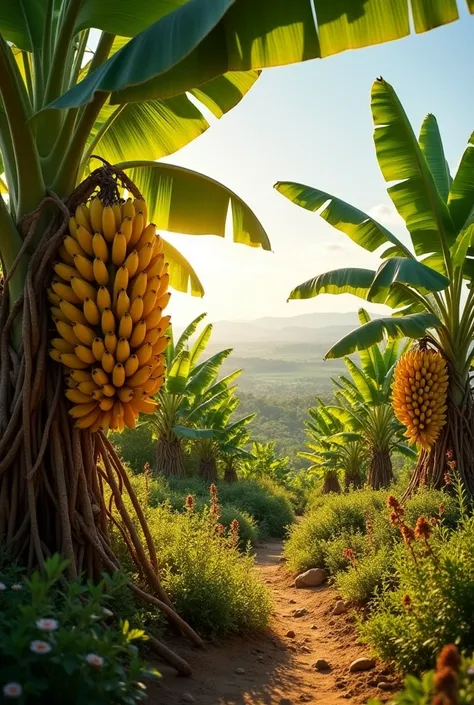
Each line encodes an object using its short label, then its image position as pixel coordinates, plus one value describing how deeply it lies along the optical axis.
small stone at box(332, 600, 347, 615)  6.11
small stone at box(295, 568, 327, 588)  7.82
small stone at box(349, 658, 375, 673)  4.29
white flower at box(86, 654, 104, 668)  2.02
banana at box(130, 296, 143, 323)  3.63
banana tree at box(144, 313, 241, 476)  15.53
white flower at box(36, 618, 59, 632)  2.05
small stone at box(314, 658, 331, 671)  4.69
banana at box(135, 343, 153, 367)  3.70
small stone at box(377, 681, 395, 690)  3.79
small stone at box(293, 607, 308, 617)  6.66
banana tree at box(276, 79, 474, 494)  8.19
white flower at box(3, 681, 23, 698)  1.84
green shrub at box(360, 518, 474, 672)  3.16
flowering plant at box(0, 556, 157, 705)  1.99
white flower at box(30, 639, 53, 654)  1.98
